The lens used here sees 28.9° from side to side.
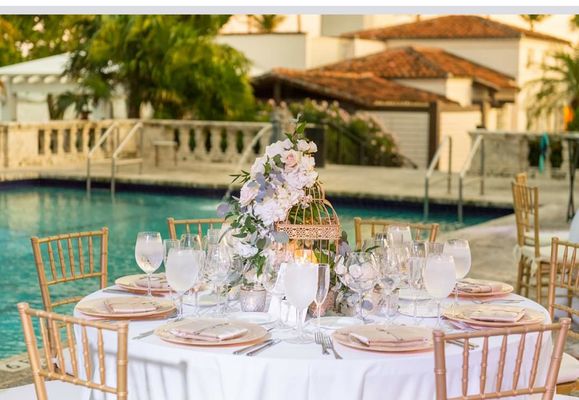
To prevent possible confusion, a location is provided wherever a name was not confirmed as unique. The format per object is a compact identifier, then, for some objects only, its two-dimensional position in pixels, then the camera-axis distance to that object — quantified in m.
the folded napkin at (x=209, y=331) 3.42
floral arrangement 3.83
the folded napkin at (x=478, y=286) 4.30
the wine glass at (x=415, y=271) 3.71
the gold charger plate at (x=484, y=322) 3.73
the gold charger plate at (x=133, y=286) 4.25
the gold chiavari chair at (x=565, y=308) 4.32
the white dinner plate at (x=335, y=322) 3.73
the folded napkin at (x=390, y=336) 3.39
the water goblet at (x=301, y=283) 3.35
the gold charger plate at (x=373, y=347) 3.35
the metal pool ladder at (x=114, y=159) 16.13
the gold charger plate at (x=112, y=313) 3.76
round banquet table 3.28
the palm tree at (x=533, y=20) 52.16
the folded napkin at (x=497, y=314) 3.76
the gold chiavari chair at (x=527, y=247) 7.15
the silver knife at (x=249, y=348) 3.36
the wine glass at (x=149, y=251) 3.98
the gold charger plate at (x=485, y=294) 4.25
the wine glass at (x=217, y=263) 3.81
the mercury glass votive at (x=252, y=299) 3.95
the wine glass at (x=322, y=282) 3.39
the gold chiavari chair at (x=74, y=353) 3.12
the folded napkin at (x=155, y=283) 4.30
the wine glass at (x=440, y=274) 3.57
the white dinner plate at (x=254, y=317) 3.77
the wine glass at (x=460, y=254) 3.98
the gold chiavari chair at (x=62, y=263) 4.61
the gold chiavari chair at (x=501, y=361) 3.05
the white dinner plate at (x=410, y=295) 3.87
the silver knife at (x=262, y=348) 3.34
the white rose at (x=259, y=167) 3.86
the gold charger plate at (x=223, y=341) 3.39
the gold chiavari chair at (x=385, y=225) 5.12
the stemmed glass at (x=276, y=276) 3.63
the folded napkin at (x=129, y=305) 3.81
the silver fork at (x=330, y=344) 3.33
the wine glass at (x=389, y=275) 3.68
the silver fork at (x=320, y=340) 3.40
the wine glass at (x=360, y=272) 3.58
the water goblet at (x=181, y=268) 3.63
